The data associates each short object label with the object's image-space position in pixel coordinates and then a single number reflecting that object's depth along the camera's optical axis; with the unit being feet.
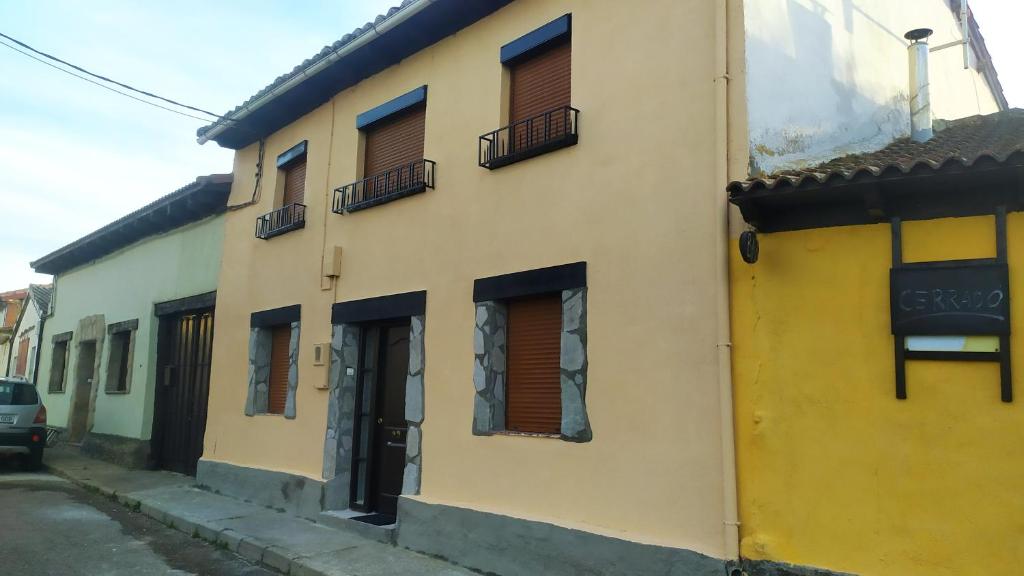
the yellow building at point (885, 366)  13.56
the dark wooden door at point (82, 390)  52.26
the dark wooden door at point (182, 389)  38.83
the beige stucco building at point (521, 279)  17.38
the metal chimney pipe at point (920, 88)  22.82
